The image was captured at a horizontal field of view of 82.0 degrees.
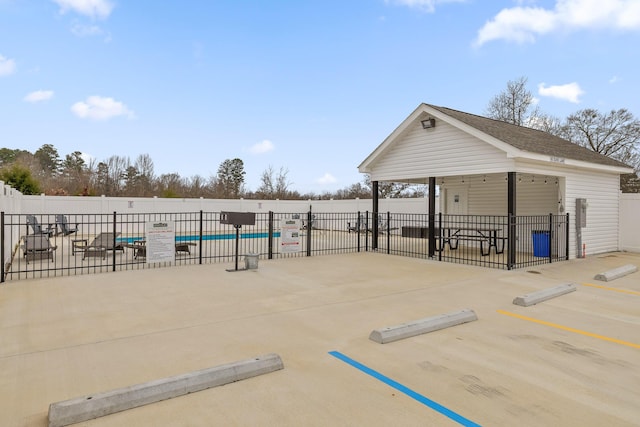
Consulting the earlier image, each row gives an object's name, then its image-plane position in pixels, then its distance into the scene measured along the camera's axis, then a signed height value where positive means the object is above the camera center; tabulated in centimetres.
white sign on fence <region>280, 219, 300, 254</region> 1136 -76
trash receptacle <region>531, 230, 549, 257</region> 1156 -97
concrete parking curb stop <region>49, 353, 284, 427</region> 269 -149
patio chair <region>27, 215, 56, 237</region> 1385 -50
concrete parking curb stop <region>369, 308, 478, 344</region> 448 -150
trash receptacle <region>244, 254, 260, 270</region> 954 -134
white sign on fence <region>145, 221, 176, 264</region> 930 -80
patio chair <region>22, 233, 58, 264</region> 1049 -106
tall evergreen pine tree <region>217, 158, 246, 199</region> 4653 +486
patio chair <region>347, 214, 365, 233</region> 2167 -95
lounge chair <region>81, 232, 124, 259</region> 1092 -106
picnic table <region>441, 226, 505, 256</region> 1256 -96
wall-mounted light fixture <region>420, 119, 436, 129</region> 1173 +282
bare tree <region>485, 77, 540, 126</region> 2955 +880
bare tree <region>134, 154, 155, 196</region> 3969 +431
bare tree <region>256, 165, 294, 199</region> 4487 +355
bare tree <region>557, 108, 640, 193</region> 2621 +593
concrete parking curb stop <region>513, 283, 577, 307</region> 622 -149
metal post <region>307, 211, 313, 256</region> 1191 -80
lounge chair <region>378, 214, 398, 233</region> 2095 -84
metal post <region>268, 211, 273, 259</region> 1079 -78
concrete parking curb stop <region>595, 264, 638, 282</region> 827 -142
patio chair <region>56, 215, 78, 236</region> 1813 -50
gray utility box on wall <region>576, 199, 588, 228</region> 1141 +1
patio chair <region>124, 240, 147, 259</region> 1108 -115
